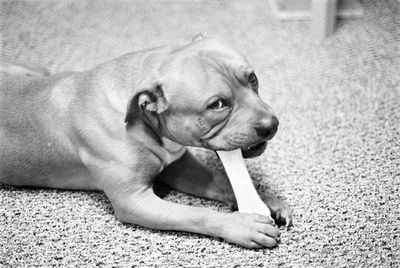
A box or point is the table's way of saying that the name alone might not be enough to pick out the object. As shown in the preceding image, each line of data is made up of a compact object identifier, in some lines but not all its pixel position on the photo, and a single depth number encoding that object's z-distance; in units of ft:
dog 5.70
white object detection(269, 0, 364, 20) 10.82
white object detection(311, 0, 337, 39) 9.98
